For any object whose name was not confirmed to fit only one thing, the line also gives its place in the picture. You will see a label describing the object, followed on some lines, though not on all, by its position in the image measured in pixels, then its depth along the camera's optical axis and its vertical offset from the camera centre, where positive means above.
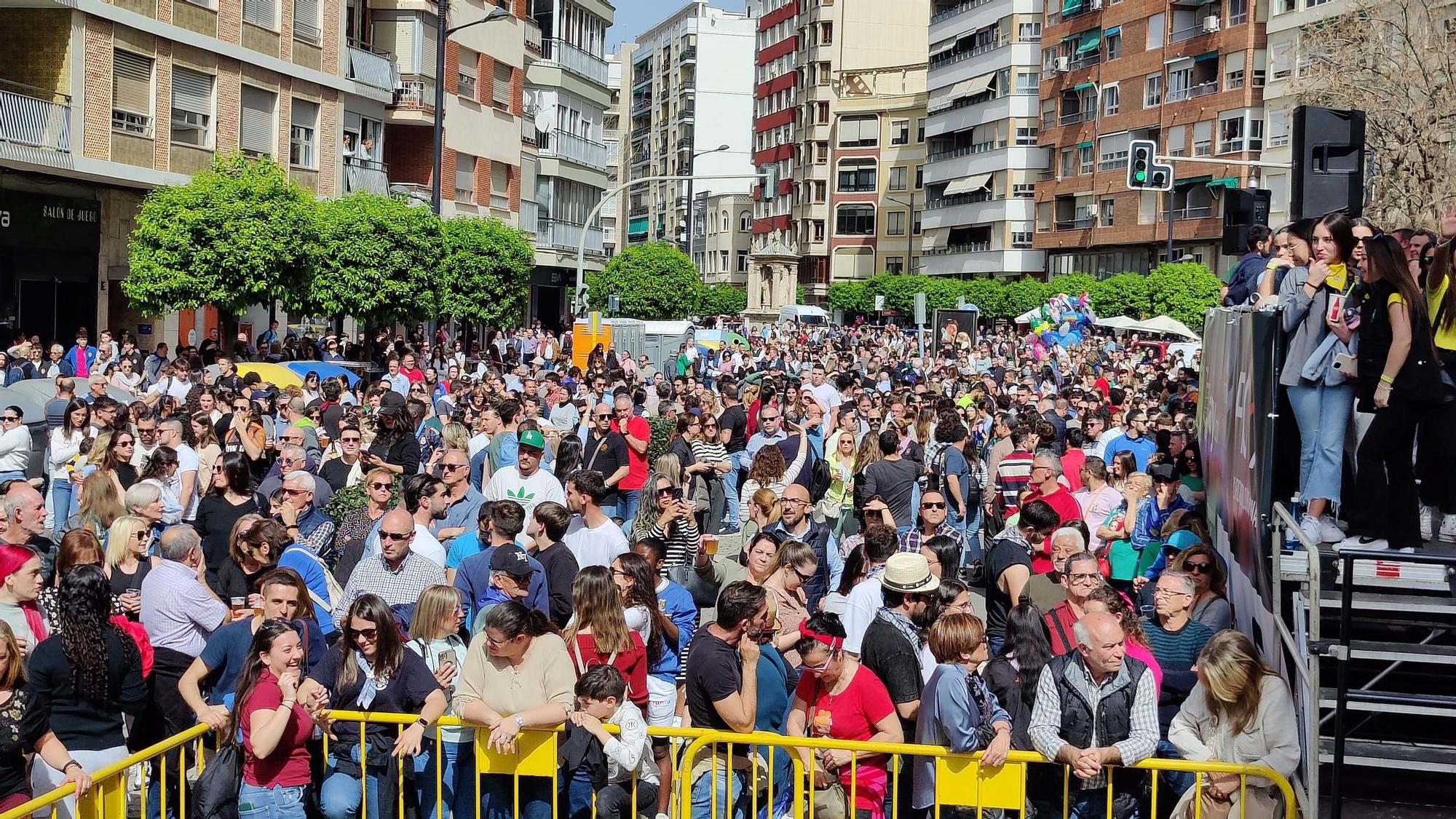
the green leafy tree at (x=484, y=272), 33.22 +1.72
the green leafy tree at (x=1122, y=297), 49.72 +2.42
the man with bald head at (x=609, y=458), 13.52 -0.94
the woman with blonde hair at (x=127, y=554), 8.06 -1.15
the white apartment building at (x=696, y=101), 119.75 +20.22
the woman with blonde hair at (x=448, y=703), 7.09 -1.74
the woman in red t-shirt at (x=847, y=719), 6.70 -1.57
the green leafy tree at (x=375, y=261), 29.78 +1.66
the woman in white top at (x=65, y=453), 13.27 -1.02
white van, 75.88 +2.23
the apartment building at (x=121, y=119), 27.02 +4.27
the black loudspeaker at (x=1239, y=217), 12.41 +1.27
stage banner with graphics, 7.79 -0.48
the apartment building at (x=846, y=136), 93.00 +14.10
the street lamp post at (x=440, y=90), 27.06 +4.67
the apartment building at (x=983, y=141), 72.06 +11.14
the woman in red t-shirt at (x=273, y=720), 6.73 -1.66
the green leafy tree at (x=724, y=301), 80.31 +3.19
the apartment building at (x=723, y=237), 119.25 +9.46
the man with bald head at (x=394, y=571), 8.30 -1.23
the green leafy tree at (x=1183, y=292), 48.25 +2.52
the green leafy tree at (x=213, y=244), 26.55 +1.66
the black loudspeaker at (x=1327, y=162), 9.17 +1.29
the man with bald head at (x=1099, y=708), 6.61 -1.46
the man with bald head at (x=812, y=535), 9.78 -1.15
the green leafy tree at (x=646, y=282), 61.56 +2.86
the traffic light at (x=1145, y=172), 24.44 +3.19
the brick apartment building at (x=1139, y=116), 55.00 +9.99
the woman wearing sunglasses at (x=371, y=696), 7.00 -1.62
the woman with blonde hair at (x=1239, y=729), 6.48 -1.51
